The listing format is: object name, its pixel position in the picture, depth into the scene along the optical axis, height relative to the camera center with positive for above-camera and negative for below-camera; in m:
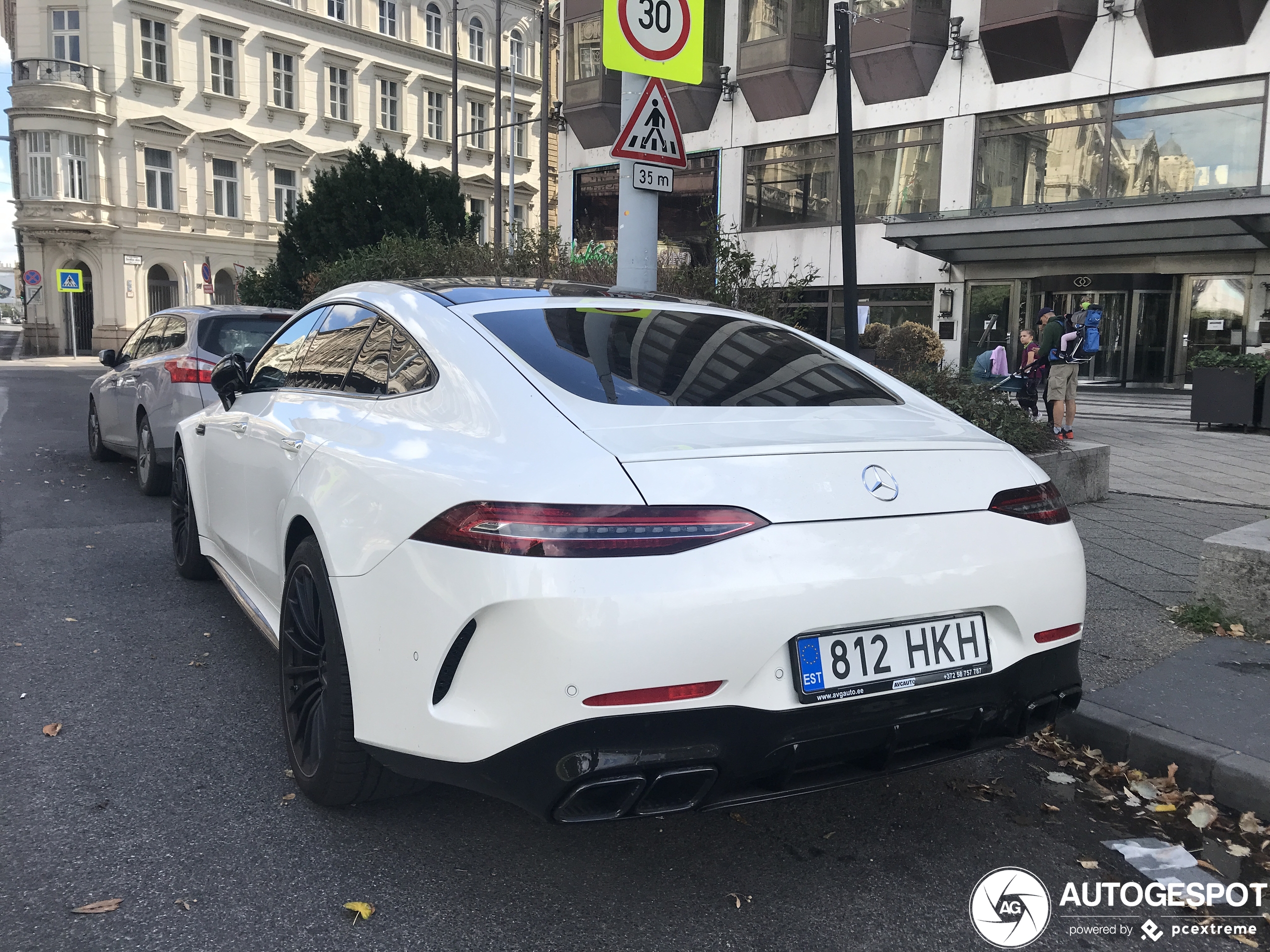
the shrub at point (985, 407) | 7.64 -0.59
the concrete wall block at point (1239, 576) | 4.54 -1.07
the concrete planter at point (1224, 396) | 14.12 -0.87
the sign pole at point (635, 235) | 6.41 +0.55
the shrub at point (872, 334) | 22.49 -0.15
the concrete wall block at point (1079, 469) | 7.51 -1.03
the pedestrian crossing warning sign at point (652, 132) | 6.16 +1.13
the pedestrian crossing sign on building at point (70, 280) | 34.81 +1.18
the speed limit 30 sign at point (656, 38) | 5.88 +1.64
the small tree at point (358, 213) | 17.61 +1.81
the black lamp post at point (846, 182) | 8.51 +1.20
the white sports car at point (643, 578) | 2.16 -0.56
